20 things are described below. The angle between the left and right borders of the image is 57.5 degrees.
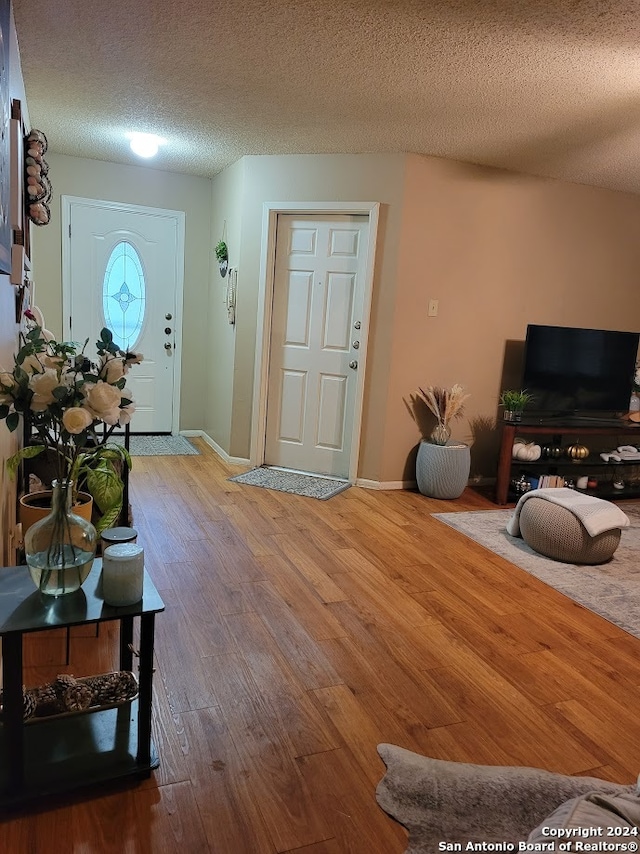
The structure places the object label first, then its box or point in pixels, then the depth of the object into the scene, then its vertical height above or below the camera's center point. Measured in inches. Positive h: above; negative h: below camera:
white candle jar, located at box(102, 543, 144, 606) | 54.6 -23.9
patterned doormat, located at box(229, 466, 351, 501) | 160.4 -42.8
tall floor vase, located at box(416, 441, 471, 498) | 160.1 -34.5
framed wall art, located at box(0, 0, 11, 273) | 67.6 +19.8
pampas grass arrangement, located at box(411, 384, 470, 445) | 163.2 -17.3
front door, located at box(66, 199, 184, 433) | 196.2 +10.1
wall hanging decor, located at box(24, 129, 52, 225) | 111.7 +25.5
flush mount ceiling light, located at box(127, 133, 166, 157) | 160.2 +48.7
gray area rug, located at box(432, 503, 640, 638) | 103.3 -43.9
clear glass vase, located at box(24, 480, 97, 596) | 53.9 -21.4
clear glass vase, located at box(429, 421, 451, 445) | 163.3 -25.5
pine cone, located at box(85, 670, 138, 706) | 59.7 -38.3
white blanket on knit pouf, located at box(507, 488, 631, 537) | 118.0 -32.0
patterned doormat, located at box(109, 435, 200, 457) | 192.2 -42.2
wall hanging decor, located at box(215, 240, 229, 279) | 190.1 +22.7
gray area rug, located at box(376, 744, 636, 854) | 54.3 -44.5
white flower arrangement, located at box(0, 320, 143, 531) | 50.4 -6.9
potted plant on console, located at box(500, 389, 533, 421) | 160.7 -15.7
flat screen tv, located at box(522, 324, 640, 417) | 166.7 -5.1
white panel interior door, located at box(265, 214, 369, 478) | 166.6 -2.1
